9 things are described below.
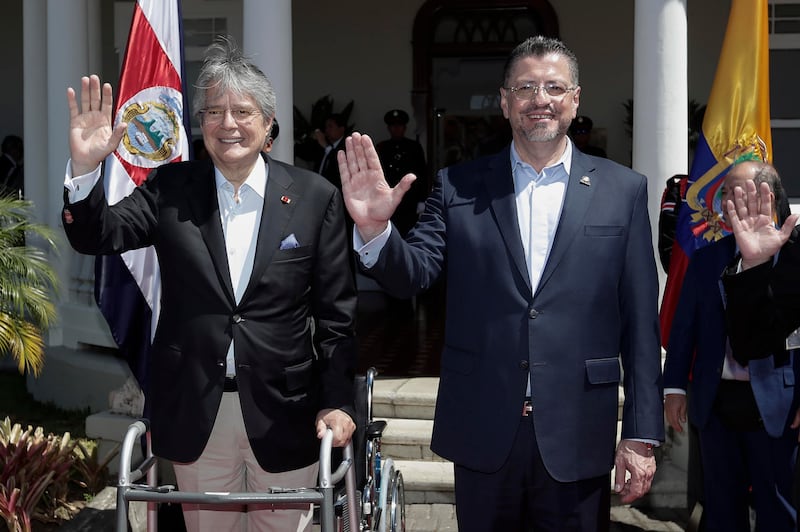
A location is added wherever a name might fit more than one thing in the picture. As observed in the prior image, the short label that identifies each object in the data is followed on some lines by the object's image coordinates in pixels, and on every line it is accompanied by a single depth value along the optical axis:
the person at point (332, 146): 10.19
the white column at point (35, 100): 8.70
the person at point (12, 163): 11.80
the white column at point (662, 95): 6.04
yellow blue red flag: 5.20
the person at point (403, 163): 10.48
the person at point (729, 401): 3.72
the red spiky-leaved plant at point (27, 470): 5.36
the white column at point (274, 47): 6.55
